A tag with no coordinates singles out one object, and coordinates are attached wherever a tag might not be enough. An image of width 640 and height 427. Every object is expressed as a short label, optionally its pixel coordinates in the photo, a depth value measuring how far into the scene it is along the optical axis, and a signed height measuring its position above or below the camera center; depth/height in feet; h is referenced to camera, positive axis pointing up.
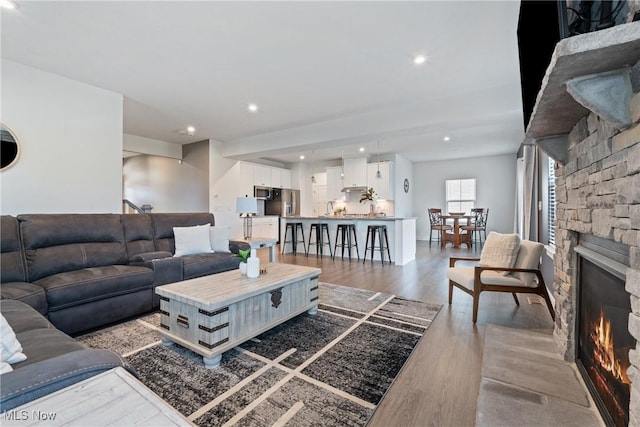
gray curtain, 12.99 +0.83
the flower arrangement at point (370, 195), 24.29 +1.31
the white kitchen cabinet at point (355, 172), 25.67 +3.51
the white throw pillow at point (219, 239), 13.03 -1.34
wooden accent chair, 8.49 -2.13
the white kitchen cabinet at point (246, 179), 24.20 +2.65
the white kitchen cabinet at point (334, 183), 27.32 +2.58
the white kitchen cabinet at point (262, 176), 25.63 +3.19
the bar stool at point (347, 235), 20.24 -1.82
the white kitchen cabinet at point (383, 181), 24.98 +2.62
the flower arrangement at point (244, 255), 8.40 -1.33
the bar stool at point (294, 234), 23.00 -1.97
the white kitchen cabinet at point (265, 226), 24.80 -1.49
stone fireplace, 2.88 +0.87
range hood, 25.78 +1.97
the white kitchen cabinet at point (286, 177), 29.14 +3.41
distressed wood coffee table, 6.35 -2.48
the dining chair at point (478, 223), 24.33 -1.19
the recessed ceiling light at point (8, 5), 7.14 +5.22
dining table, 24.14 -2.27
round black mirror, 9.78 +2.16
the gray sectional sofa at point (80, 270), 5.62 -1.94
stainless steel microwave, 25.79 +1.67
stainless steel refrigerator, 28.58 +0.71
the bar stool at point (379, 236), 19.08 -1.76
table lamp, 16.38 +0.29
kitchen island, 18.39 -1.48
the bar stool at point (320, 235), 21.62 -1.90
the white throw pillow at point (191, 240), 12.05 -1.33
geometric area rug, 4.99 -3.51
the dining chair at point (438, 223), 25.50 -1.21
